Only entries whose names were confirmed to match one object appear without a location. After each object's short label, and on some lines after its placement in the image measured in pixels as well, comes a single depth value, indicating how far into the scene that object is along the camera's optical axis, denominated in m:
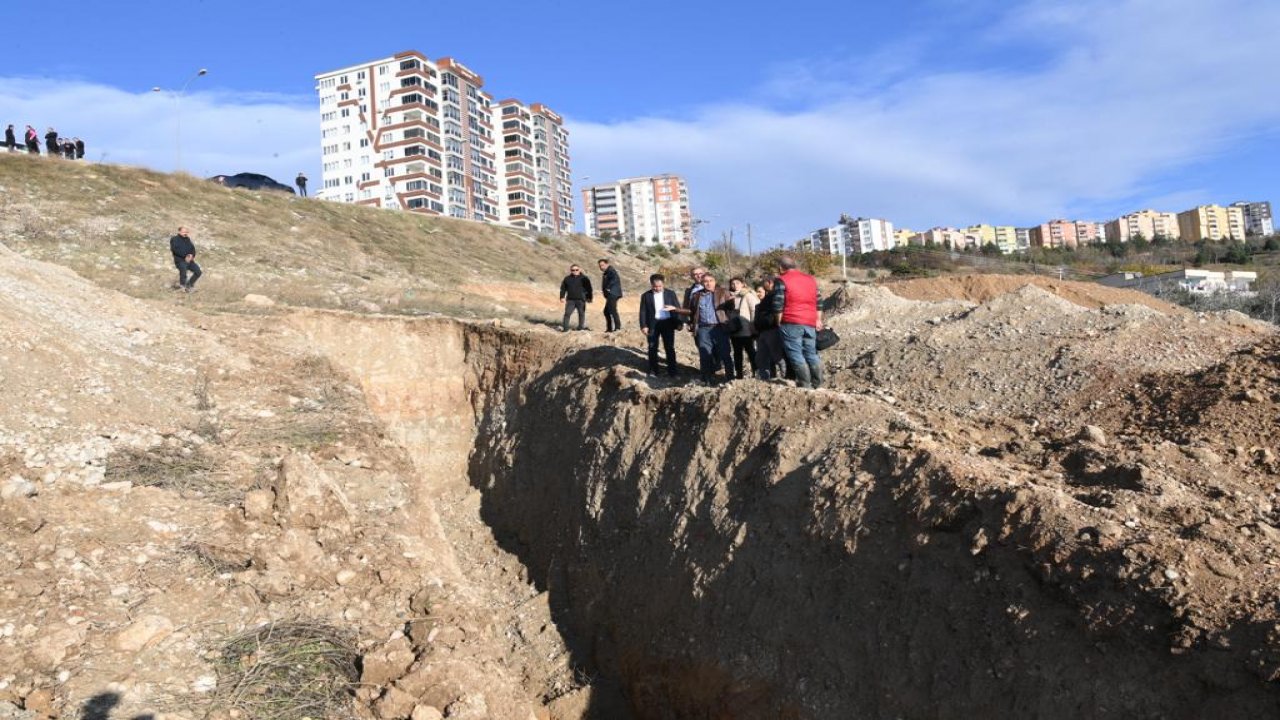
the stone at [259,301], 15.45
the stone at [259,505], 7.86
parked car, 33.97
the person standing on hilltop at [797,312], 8.80
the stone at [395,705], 6.17
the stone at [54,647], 5.69
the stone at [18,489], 7.35
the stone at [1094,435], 7.04
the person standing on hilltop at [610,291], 13.82
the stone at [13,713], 5.22
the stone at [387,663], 6.44
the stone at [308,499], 7.96
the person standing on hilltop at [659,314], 10.70
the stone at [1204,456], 6.47
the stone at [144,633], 6.04
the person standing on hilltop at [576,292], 14.38
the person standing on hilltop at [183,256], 16.38
